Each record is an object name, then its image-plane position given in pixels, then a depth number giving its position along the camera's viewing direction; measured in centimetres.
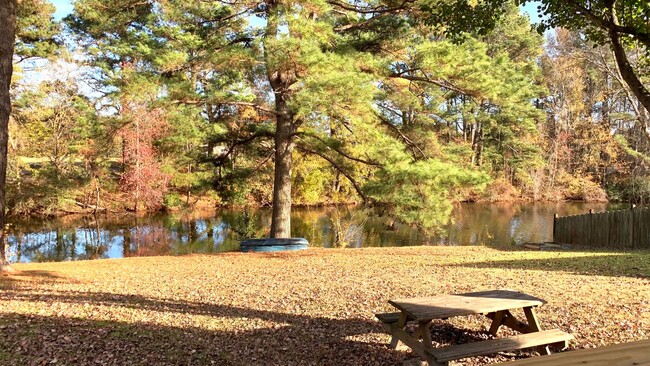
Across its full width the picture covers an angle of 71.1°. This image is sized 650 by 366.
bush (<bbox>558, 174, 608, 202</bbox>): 3572
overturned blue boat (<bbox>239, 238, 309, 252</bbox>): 1232
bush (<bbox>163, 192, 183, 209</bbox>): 1662
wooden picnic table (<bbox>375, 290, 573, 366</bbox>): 350
